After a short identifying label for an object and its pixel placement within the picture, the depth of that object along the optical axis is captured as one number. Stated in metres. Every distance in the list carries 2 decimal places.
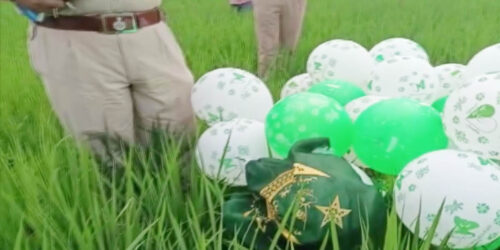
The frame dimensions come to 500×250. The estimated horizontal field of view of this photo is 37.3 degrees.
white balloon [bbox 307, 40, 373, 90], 2.33
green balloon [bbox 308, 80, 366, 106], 2.07
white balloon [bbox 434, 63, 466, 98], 2.07
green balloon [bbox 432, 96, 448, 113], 1.96
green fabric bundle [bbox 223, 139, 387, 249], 1.29
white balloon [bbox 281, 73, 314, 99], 2.38
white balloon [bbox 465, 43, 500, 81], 1.89
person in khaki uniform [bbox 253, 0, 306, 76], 3.17
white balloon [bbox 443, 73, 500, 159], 1.46
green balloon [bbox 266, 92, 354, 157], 1.67
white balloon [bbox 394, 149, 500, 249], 1.29
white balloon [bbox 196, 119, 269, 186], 1.69
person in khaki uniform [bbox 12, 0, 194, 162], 1.67
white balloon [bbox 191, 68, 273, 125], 1.95
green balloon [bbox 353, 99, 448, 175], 1.60
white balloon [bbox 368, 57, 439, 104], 1.99
